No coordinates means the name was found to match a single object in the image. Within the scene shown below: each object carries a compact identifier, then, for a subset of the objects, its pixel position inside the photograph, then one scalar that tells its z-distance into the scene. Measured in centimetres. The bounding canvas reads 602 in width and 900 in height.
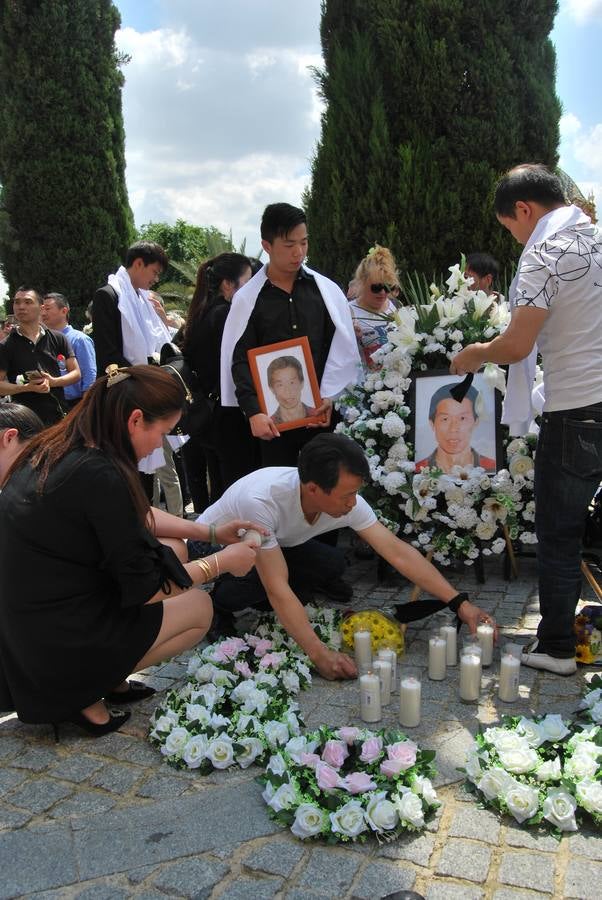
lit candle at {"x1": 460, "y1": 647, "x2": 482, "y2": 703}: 314
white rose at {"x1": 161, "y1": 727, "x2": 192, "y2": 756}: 280
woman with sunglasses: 498
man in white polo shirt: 296
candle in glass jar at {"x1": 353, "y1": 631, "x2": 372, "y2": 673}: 345
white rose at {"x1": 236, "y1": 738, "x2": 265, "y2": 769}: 274
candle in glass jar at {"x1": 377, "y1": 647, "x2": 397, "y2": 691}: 331
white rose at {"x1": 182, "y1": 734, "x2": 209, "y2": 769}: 275
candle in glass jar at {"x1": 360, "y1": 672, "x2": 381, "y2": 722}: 297
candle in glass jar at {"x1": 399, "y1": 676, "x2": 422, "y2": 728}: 293
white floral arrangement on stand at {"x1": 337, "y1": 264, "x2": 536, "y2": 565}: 428
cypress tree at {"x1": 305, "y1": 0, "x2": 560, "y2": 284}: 789
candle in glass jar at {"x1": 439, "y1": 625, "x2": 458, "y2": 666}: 349
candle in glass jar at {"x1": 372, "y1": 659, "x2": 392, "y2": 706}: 317
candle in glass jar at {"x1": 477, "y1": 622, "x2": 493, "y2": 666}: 344
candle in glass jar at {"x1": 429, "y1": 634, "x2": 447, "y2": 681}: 337
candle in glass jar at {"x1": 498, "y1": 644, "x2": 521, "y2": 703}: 312
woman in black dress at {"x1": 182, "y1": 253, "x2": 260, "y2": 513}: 504
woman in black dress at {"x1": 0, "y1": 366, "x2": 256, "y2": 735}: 270
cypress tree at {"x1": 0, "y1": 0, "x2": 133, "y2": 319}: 1370
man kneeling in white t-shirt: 319
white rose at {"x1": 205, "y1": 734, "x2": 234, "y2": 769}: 273
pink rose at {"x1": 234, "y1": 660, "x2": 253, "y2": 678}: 330
